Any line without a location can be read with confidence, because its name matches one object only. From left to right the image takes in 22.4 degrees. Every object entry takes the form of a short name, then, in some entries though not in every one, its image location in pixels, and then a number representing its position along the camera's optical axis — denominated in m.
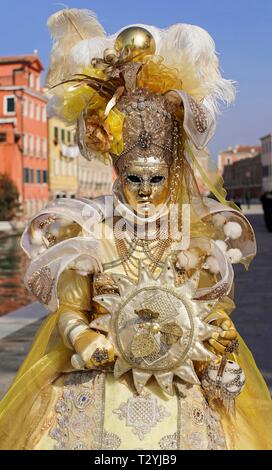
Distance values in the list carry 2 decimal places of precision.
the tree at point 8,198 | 35.44
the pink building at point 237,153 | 130.00
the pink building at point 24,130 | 43.16
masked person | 2.47
